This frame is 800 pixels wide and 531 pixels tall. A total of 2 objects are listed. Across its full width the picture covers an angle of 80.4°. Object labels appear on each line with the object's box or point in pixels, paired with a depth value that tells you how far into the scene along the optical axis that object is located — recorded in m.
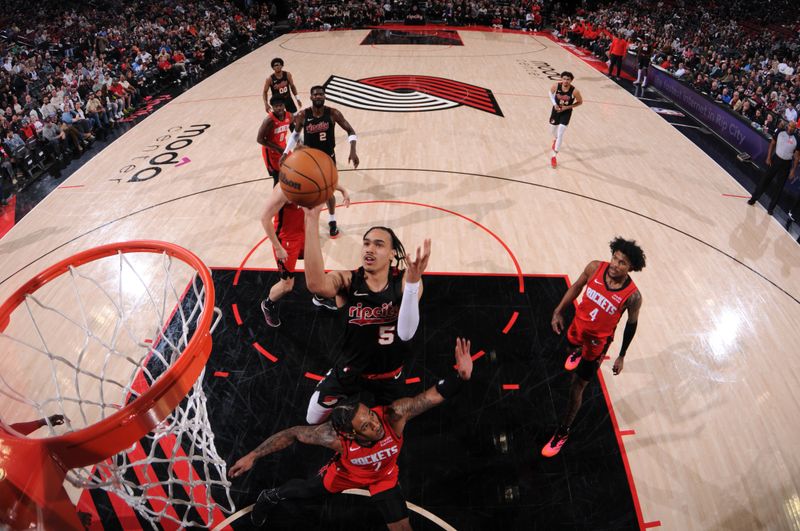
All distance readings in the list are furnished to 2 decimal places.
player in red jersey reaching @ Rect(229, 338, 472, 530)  2.85
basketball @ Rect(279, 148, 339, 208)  2.99
